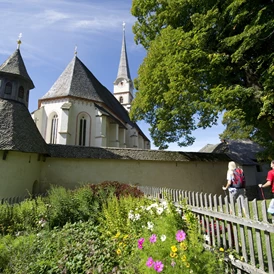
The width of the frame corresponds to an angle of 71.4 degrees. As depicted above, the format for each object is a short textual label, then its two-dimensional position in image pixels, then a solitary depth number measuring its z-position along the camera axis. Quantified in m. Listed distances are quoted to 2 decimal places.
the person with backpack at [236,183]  6.07
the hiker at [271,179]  6.00
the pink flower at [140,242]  2.88
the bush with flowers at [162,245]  2.37
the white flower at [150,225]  3.26
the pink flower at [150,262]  2.36
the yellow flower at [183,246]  2.44
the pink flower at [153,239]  2.69
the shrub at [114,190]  6.64
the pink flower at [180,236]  2.52
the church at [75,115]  18.83
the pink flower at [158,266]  2.26
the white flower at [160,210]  3.40
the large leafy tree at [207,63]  8.22
